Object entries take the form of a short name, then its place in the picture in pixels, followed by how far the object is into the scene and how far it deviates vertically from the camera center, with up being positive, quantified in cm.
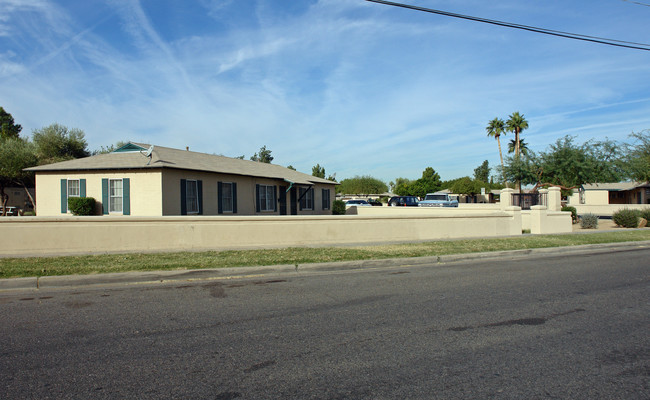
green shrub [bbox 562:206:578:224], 2775 -77
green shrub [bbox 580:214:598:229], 2333 -104
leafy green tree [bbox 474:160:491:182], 12538 +1009
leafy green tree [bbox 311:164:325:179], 6852 +624
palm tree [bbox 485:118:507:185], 5959 +1074
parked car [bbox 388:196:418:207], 4084 +65
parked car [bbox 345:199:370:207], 4581 +75
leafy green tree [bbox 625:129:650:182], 3438 +331
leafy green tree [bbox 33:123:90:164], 3400 +593
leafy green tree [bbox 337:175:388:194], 8569 +461
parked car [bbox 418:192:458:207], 3912 +54
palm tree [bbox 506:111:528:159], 5587 +1040
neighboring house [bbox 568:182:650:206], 4919 +95
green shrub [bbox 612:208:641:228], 2381 -95
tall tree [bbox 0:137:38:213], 3017 +394
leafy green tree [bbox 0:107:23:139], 6578 +1546
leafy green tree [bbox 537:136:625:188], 3388 +306
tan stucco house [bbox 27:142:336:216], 1864 +143
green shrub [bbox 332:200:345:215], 3246 +12
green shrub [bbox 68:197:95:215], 1878 +49
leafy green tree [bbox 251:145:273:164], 6056 +783
